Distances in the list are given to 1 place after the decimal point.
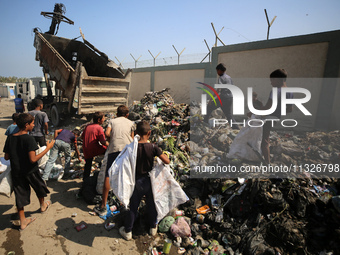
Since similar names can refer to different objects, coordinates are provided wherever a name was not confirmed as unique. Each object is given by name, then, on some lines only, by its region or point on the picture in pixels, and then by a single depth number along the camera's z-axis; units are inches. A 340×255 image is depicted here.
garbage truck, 221.6
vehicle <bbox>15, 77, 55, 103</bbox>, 504.7
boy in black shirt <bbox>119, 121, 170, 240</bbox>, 89.8
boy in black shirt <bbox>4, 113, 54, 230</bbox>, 92.8
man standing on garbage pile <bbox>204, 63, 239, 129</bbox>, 178.5
